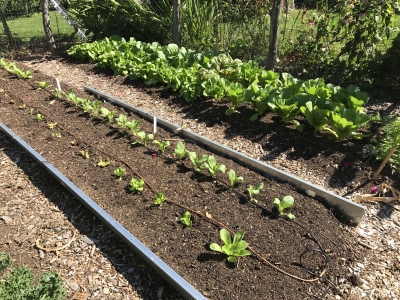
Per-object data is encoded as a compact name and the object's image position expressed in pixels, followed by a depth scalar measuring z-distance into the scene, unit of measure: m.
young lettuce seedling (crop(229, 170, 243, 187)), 2.74
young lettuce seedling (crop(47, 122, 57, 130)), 3.81
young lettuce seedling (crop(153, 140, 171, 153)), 3.23
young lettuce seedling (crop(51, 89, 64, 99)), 4.54
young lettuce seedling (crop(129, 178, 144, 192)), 2.74
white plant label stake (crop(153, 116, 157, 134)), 3.52
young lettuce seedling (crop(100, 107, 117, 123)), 3.82
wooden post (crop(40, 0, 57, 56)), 6.34
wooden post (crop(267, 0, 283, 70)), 4.36
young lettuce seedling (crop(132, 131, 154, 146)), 3.34
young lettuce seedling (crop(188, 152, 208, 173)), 2.91
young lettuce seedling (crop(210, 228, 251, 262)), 2.15
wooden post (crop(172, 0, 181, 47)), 5.65
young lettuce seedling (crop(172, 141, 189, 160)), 3.04
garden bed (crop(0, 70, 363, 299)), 2.09
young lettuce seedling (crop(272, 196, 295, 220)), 2.48
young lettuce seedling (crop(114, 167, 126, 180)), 2.94
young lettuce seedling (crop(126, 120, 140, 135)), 3.49
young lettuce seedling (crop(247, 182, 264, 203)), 2.58
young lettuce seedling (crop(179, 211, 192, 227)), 2.43
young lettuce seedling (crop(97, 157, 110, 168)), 3.11
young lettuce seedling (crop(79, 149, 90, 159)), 3.25
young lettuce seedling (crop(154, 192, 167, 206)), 2.62
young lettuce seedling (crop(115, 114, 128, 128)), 3.64
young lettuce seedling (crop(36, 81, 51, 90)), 4.86
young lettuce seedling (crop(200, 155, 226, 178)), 2.82
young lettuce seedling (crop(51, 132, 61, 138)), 3.65
